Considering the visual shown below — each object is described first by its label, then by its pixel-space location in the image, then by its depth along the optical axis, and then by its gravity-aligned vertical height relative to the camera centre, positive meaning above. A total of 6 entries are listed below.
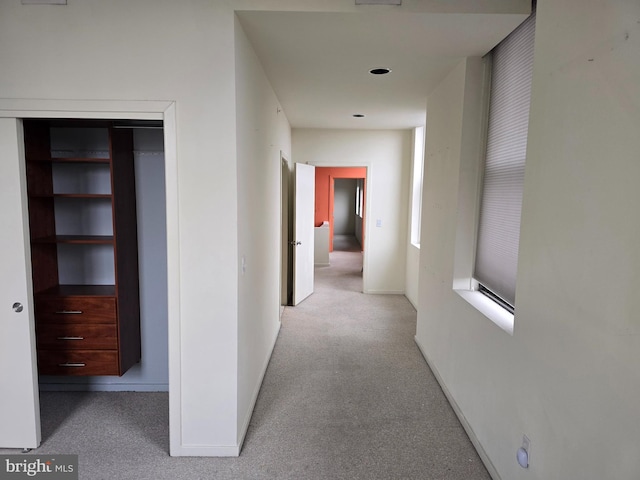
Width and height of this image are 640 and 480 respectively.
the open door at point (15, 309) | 2.20 -0.65
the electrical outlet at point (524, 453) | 1.80 -1.13
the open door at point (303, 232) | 5.45 -0.46
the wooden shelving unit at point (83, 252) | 2.63 -0.40
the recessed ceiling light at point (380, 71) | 3.02 +0.99
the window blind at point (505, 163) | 2.26 +0.25
